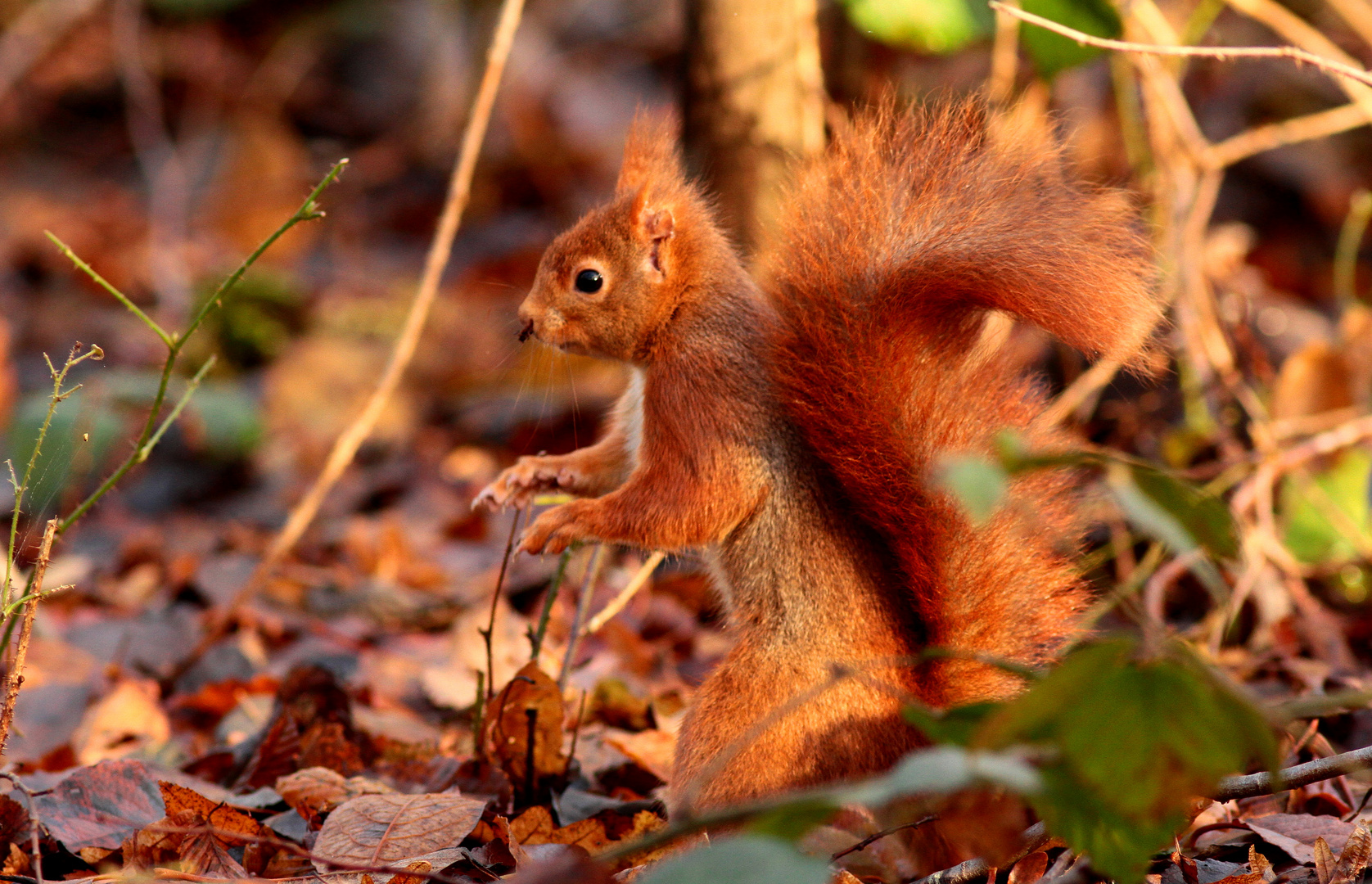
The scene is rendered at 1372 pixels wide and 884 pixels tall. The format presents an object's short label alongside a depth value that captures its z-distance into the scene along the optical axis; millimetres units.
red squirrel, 4168
